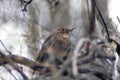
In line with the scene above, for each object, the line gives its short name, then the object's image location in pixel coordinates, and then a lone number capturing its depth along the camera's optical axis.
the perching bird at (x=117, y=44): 4.30
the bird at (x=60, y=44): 5.42
